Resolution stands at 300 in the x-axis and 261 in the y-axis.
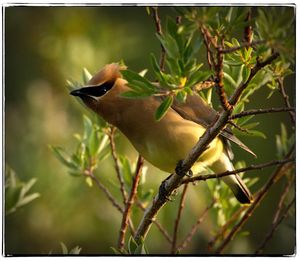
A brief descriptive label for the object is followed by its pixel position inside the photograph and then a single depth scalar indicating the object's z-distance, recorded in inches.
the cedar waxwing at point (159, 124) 195.6
